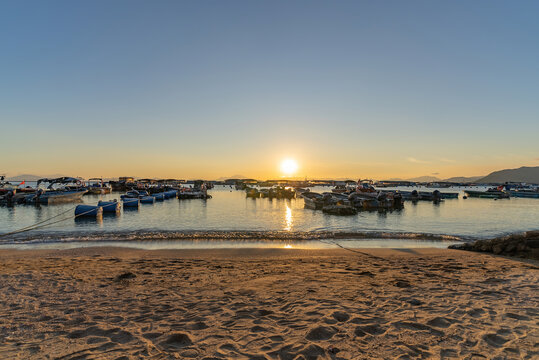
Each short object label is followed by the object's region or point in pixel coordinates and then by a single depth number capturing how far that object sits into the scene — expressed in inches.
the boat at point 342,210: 1385.3
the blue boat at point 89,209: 1144.8
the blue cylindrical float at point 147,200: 2038.6
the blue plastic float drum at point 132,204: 1662.2
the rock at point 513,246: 485.2
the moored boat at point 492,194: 2904.5
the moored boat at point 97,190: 3073.8
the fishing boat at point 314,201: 1702.8
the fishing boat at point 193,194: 2556.8
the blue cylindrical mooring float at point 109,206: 1300.4
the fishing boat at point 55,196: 1871.3
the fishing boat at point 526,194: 3172.5
